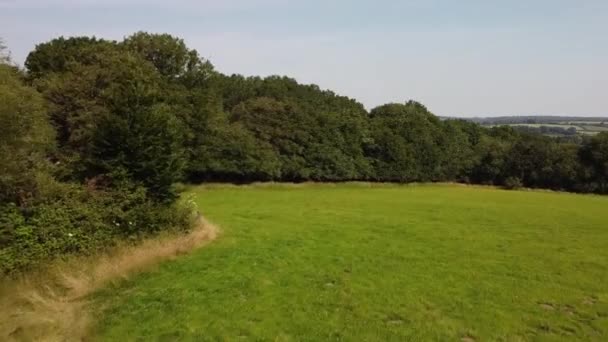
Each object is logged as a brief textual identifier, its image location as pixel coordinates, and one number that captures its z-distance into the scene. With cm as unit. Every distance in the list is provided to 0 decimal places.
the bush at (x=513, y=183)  7426
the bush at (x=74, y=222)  1496
